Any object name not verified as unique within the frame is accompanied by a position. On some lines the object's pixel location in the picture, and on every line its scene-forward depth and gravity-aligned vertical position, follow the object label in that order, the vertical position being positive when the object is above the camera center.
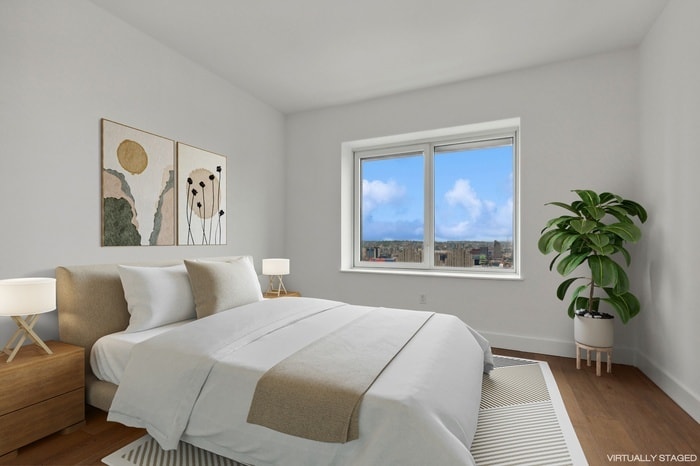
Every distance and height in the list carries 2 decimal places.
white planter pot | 2.89 -0.78
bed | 1.41 -0.64
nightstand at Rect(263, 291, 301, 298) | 3.94 -0.67
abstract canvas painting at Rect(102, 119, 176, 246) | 2.70 +0.37
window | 4.07 +0.39
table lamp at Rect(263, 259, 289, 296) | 3.95 -0.35
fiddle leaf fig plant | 2.79 -0.07
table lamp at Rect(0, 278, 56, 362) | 1.83 -0.35
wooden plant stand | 2.90 -0.98
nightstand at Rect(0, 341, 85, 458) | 1.78 -0.84
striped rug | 1.80 -1.12
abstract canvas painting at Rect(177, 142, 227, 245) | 3.30 +0.37
